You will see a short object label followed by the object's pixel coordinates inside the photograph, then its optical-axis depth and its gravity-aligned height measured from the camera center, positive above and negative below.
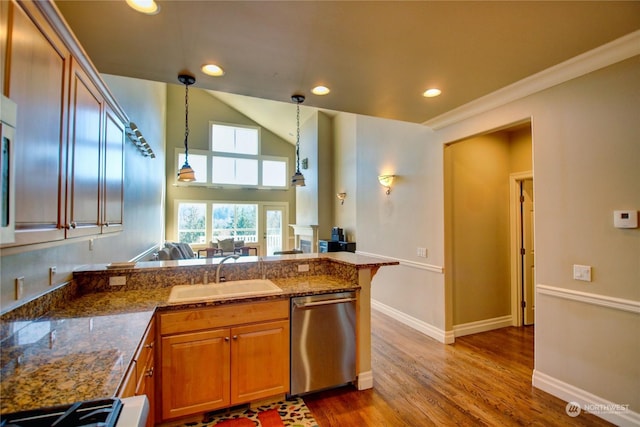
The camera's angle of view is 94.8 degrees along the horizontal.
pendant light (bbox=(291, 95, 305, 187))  5.20 +0.72
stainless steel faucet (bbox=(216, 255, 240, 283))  2.53 -0.38
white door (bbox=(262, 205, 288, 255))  9.59 -0.25
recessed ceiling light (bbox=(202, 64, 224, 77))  2.21 +1.16
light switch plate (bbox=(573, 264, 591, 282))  2.23 -0.41
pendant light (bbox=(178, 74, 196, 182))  4.28 +0.69
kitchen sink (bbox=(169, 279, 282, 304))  2.27 -0.56
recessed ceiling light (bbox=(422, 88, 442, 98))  2.66 +1.17
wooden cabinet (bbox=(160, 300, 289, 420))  1.98 -0.97
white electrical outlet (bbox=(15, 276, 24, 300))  1.50 -0.34
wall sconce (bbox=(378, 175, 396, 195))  4.42 +0.59
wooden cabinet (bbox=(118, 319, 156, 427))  1.24 -0.76
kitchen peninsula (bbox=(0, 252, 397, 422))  1.06 -0.56
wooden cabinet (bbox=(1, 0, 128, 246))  0.97 +0.40
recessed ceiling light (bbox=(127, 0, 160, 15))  1.54 +1.15
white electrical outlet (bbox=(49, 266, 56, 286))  1.84 -0.33
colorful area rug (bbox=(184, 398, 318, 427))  2.09 -1.44
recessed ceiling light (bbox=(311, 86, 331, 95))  2.59 +1.16
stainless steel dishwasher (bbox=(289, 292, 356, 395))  2.32 -0.99
